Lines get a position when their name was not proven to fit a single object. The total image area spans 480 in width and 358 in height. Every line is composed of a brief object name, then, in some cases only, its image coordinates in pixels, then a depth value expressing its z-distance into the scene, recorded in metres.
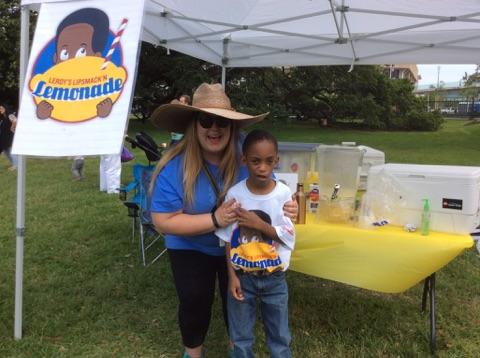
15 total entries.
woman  2.11
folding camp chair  4.16
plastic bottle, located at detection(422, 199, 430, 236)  2.49
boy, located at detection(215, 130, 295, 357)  2.06
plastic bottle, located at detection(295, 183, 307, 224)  2.72
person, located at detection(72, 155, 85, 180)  8.74
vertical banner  2.08
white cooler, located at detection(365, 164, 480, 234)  2.49
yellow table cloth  2.40
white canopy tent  4.01
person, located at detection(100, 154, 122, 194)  7.21
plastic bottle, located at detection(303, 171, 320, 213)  3.00
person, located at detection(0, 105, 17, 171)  9.24
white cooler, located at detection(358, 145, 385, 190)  3.35
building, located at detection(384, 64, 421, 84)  61.45
